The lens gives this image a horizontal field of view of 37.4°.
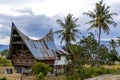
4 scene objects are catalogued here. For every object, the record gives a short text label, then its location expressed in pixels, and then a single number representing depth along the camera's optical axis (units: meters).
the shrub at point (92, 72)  20.08
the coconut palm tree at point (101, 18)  29.34
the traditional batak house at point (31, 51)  23.59
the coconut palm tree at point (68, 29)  32.76
